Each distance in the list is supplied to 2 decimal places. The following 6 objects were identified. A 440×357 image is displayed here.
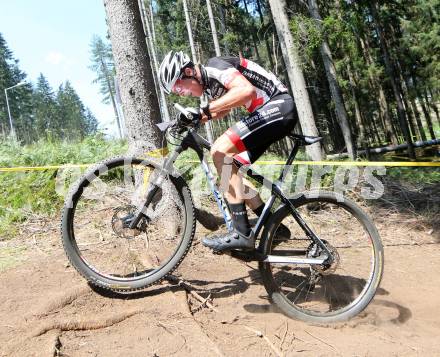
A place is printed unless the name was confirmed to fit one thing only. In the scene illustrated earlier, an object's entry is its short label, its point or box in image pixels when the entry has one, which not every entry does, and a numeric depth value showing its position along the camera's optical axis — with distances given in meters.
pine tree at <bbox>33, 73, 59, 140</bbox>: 83.81
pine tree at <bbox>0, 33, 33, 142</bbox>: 68.06
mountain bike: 3.68
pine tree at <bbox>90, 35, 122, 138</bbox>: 87.38
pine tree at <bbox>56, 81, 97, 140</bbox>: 90.50
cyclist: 3.55
